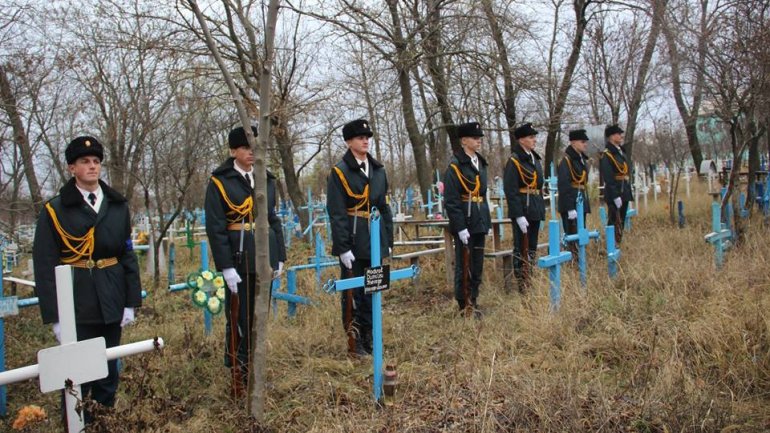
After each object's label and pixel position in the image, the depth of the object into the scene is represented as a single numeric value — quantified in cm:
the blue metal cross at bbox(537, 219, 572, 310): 503
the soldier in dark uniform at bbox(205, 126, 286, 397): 398
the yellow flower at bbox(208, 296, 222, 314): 496
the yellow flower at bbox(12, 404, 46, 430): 215
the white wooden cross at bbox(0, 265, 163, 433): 205
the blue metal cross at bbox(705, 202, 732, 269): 602
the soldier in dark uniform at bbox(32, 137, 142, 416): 337
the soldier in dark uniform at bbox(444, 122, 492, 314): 569
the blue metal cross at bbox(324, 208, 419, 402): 341
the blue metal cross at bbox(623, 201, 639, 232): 924
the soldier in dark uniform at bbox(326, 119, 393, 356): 469
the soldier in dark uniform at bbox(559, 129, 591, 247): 755
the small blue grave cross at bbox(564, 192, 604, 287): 570
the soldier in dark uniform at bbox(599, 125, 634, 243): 825
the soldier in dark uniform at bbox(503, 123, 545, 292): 637
